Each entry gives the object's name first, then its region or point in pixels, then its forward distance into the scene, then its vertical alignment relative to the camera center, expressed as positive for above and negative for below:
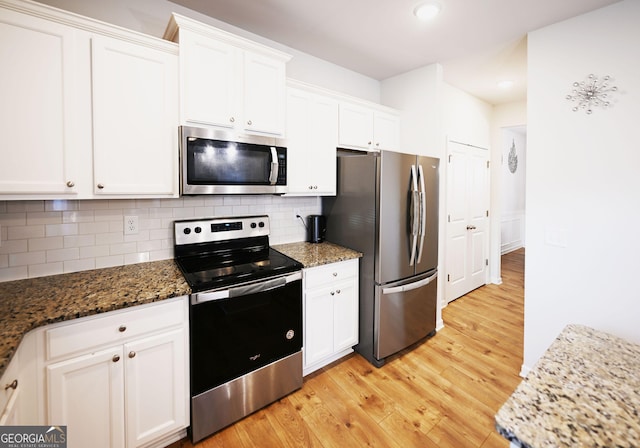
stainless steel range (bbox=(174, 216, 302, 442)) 1.62 -0.67
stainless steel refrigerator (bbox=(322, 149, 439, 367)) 2.33 -0.16
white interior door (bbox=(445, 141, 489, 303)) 3.64 +0.00
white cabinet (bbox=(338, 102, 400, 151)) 2.67 +0.92
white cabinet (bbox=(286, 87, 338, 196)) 2.35 +0.66
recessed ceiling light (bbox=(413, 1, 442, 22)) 1.96 +1.48
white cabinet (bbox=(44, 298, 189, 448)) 1.28 -0.79
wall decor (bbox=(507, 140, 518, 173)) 5.73 +1.22
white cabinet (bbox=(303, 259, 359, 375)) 2.15 -0.76
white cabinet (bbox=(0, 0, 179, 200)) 1.36 +0.59
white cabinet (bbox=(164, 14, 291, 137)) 1.76 +0.93
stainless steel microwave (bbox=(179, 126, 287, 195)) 1.78 +0.37
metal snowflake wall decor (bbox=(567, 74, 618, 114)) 1.91 +0.86
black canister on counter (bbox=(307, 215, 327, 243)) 2.75 -0.10
